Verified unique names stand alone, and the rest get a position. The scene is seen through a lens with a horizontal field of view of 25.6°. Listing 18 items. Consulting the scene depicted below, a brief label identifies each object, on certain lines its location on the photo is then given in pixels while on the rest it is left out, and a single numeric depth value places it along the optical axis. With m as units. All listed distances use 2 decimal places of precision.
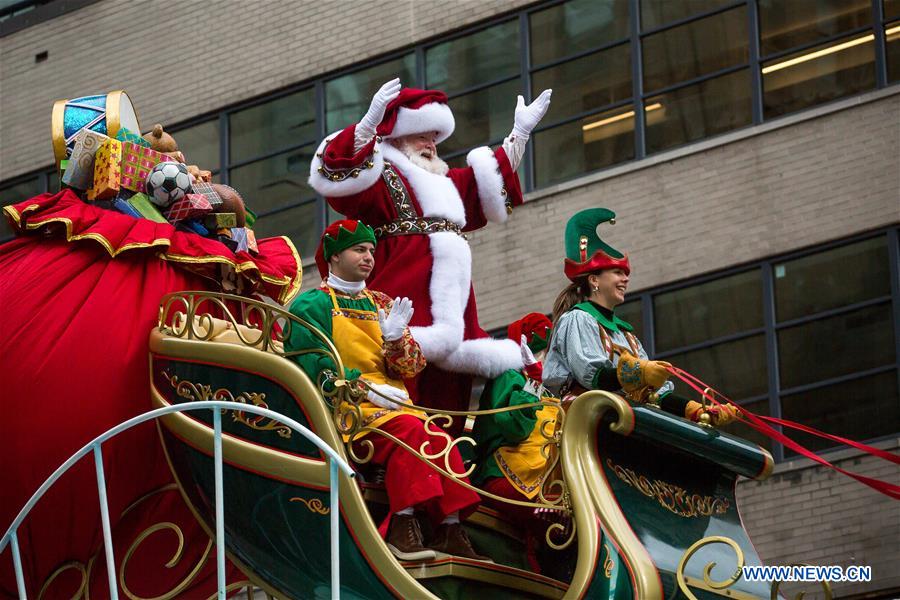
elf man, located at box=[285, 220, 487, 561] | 10.29
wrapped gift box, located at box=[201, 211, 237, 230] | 11.98
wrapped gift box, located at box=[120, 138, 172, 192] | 11.70
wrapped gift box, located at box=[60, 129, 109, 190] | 11.74
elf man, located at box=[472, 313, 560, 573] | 10.93
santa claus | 11.39
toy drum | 11.95
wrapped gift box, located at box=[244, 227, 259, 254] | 12.05
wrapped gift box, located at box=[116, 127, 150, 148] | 11.93
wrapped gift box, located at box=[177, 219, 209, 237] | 11.90
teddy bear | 12.20
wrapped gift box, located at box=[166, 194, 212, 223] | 11.77
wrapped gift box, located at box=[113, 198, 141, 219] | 11.61
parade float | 10.12
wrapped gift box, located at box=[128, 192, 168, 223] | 11.65
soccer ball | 11.75
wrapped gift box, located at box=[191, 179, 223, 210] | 11.91
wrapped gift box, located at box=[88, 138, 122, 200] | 11.54
